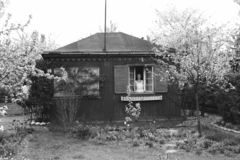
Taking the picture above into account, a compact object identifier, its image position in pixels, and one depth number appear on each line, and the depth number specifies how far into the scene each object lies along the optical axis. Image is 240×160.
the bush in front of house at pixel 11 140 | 6.54
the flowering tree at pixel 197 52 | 8.62
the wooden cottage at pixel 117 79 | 12.04
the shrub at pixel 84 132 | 8.80
